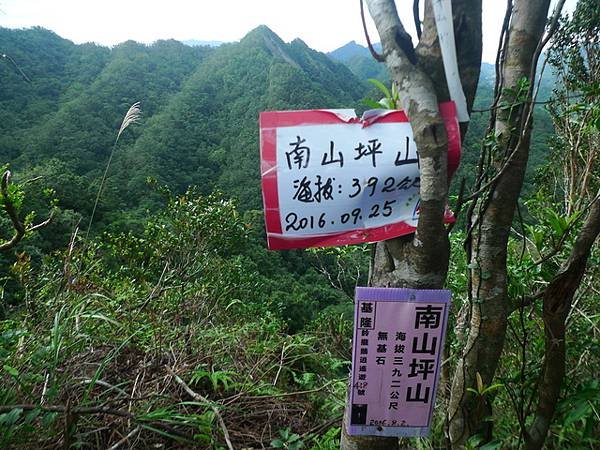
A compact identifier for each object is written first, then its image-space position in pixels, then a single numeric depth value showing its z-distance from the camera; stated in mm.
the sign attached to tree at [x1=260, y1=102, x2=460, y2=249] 913
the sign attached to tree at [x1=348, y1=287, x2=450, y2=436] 1010
